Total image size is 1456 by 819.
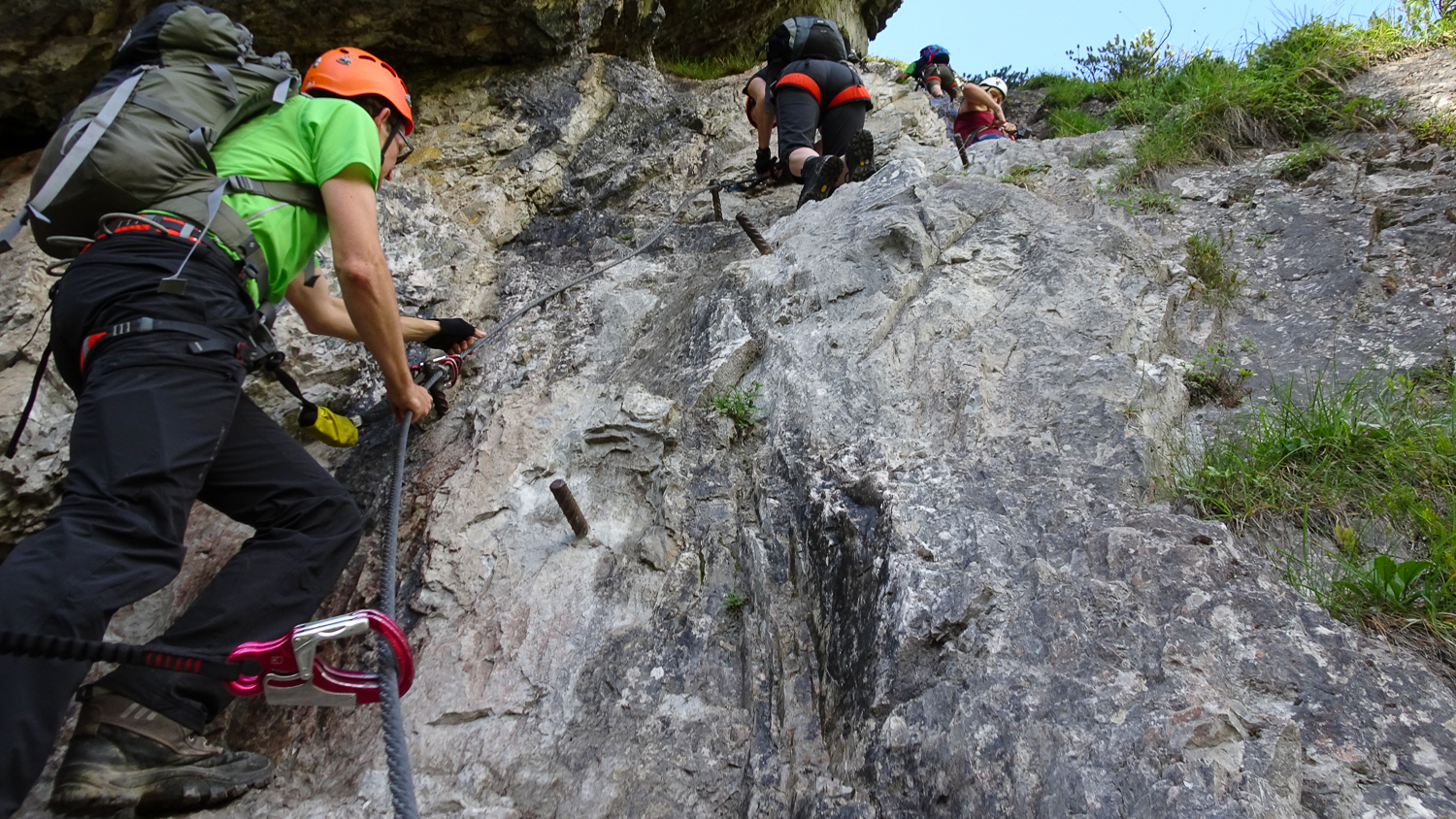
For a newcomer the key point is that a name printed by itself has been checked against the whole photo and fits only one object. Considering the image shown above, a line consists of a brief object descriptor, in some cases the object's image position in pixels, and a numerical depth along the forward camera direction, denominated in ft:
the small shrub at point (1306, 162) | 14.05
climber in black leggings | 16.47
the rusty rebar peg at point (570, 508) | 9.59
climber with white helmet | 24.04
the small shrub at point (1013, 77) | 37.47
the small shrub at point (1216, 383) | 9.78
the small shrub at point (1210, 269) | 11.94
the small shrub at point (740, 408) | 10.91
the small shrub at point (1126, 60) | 27.68
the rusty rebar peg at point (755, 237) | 15.01
